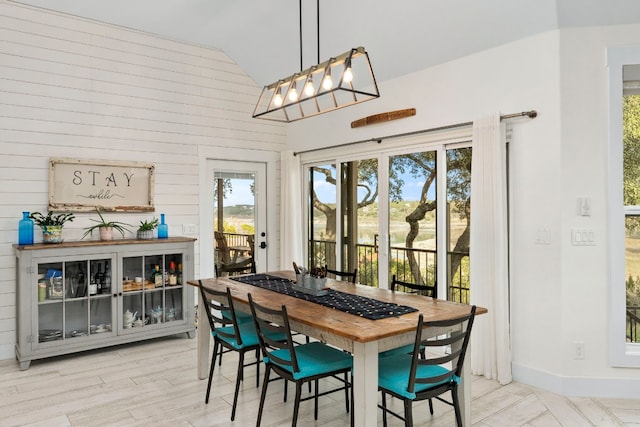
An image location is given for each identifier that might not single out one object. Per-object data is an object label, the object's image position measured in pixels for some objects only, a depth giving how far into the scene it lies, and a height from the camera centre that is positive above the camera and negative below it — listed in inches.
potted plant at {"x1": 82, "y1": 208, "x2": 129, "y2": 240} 174.2 -3.4
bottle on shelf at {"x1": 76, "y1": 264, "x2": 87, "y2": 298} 163.5 -24.3
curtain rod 135.8 +32.4
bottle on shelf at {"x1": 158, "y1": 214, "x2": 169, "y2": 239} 187.9 -5.1
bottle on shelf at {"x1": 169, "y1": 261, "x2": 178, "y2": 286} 183.5 -22.8
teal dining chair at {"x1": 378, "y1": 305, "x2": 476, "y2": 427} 89.7 -34.2
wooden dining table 88.7 -22.4
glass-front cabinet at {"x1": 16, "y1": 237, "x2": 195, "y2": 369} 153.3 -28.2
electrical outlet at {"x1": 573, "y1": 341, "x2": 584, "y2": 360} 130.5 -39.2
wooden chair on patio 216.5 -17.1
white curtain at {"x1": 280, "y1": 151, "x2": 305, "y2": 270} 221.8 +2.7
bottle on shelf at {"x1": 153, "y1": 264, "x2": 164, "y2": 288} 179.8 -23.9
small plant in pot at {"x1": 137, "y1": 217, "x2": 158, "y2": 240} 182.7 -4.9
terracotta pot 173.9 -5.4
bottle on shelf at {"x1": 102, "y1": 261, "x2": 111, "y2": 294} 168.4 -23.1
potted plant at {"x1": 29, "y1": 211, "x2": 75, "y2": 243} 161.6 -2.3
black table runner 102.3 -21.5
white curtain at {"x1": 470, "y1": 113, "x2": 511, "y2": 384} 139.0 -11.2
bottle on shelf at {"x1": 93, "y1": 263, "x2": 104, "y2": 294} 167.0 -22.2
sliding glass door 161.5 +0.4
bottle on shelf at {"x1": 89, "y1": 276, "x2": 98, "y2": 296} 165.5 -25.2
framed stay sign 171.2 +13.8
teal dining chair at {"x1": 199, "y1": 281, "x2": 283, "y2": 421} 119.0 -33.0
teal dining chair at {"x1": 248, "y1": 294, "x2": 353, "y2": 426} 98.9 -34.0
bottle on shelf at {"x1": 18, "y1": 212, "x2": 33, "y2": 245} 158.4 -4.4
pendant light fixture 105.7 +37.8
